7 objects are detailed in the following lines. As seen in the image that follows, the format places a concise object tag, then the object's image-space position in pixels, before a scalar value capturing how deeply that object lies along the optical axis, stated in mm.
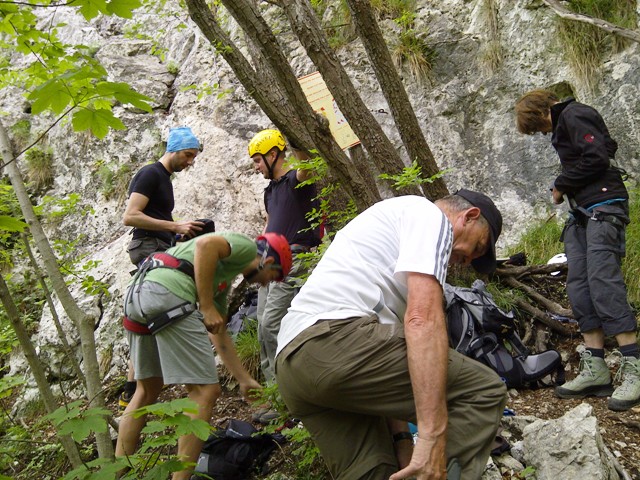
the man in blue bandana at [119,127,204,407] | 4160
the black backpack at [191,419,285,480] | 2971
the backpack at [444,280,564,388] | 3580
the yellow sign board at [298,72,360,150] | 5828
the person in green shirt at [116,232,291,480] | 2834
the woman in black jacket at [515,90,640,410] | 3213
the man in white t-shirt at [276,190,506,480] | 1658
